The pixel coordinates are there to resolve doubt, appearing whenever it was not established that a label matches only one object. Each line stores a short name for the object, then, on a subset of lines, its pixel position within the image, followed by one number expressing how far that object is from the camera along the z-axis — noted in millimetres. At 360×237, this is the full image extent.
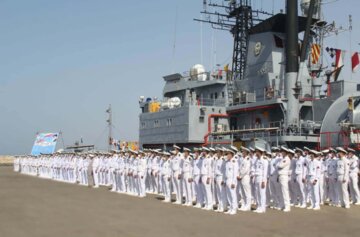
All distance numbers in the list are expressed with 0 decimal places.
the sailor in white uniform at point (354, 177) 14180
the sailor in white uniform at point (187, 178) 14160
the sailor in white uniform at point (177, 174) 14688
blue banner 39094
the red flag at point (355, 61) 21239
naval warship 20125
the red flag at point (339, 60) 23000
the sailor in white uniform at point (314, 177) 13273
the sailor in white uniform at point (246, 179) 12648
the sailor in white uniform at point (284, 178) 12875
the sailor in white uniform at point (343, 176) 13821
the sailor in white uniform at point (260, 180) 12500
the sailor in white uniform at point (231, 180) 12227
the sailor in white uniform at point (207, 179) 13180
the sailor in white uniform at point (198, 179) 13680
